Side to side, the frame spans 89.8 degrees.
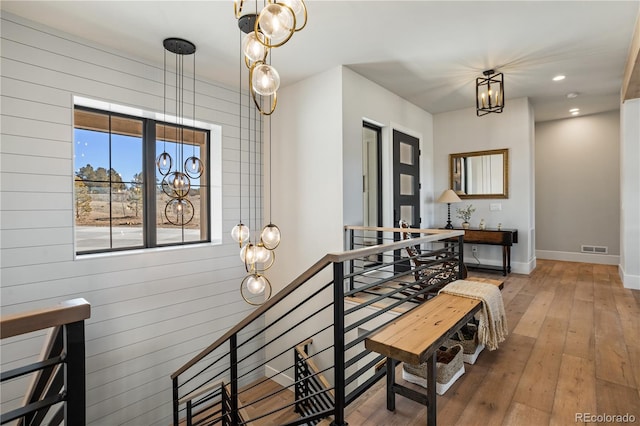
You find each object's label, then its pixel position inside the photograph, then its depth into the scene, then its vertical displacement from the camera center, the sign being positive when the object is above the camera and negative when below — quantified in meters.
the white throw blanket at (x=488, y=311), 2.34 -0.75
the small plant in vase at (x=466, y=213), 5.76 -0.04
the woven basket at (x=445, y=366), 2.07 -1.03
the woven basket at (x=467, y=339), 2.43 -1.00
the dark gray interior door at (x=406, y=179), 4.86 +0.52
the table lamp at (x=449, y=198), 5.50 +0.23
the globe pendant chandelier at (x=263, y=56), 1.52 +0.88
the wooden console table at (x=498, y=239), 5.05 -0.46
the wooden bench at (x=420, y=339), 1.66 -0.70
